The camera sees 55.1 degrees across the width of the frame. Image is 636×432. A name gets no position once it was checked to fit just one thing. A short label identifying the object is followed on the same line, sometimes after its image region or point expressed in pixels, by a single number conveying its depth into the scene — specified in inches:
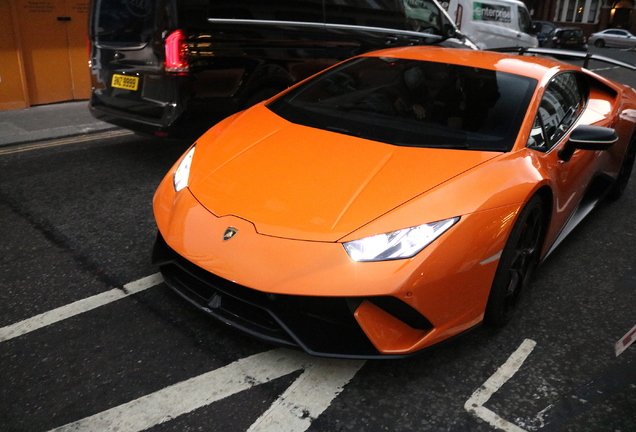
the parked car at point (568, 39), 1080.8
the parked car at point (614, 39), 1422.2
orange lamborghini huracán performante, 94.3
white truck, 463.5
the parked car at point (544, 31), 984.8
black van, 189.0
